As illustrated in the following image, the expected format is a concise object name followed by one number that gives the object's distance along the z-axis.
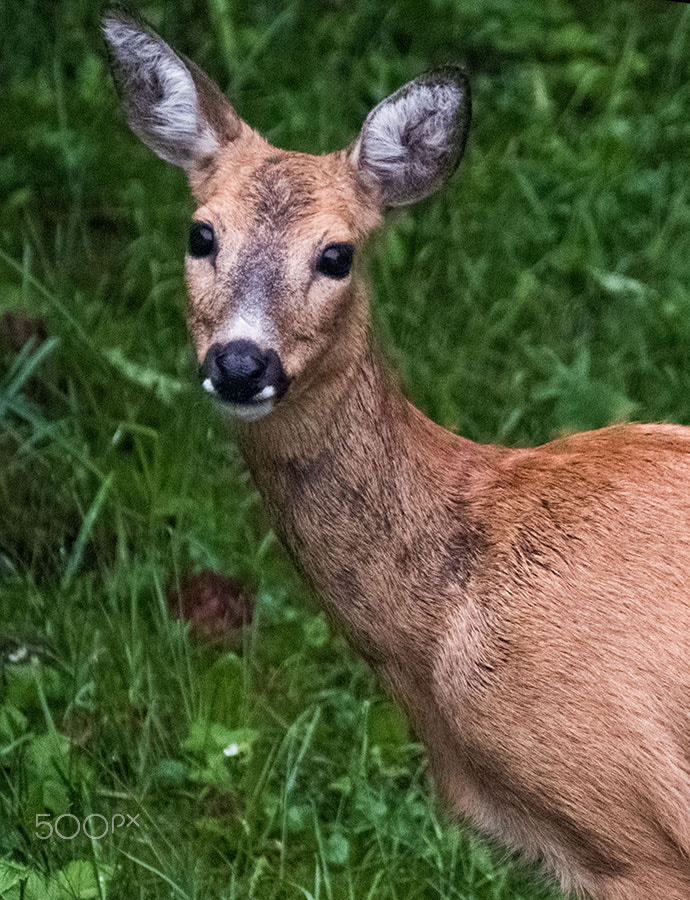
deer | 7.30
